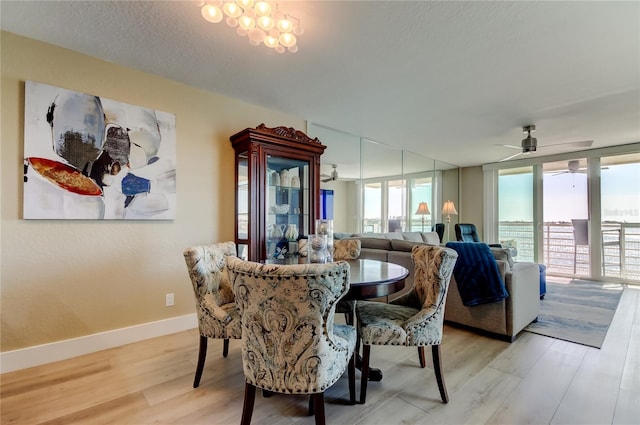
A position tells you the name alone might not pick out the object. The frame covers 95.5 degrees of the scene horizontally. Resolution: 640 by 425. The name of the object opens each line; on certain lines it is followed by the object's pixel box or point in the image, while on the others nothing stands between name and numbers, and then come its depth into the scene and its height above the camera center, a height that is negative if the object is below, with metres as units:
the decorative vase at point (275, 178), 3.24 +0.39
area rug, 2.73 -1.15
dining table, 1.50 -0.37
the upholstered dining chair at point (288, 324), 1.16 -0.47
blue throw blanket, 2.57 -0.56
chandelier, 1.67 +1.18
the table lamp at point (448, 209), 6.19 +0.09
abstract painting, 2.15 +0.45
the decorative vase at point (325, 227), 2.24 -0.11
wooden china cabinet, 2.99 +0.27
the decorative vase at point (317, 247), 2.01 -0.23
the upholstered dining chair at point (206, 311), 1.84 -0.63
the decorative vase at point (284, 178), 3.37 +0.41
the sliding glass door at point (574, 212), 5.05 +0.03
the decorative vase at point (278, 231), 3.25 -0.20
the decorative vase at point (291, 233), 3.38 -0.23
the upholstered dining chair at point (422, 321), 1.70 -0.66
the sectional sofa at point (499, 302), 2.61 -0.82
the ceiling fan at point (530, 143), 3.96 +0.97
